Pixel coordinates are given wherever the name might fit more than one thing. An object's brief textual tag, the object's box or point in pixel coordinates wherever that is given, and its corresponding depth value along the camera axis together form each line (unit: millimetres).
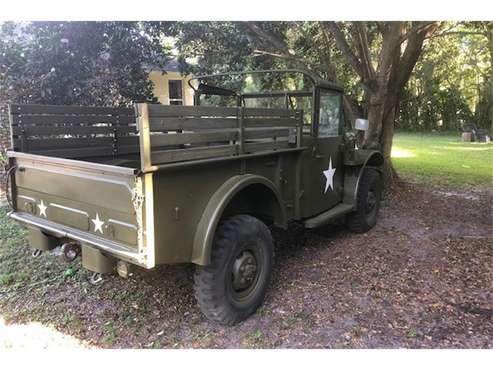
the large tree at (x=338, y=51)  6461
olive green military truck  2646
